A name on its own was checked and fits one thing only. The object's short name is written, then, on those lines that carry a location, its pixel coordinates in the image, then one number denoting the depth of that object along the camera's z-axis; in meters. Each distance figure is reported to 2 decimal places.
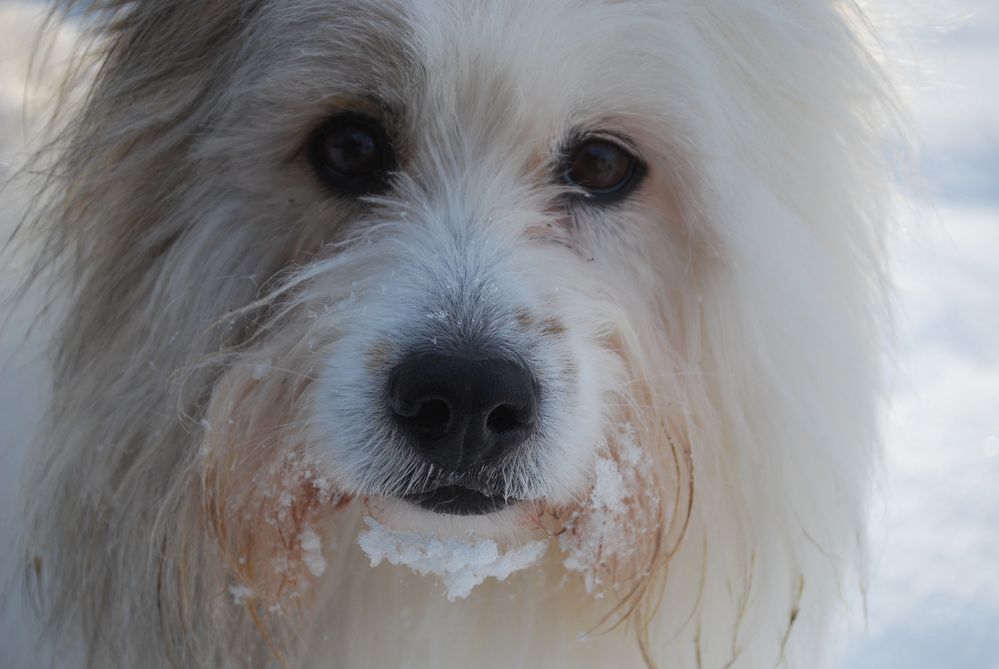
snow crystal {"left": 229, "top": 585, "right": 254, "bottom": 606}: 1.20
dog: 1.18
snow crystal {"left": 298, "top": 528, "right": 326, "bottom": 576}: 1.19
